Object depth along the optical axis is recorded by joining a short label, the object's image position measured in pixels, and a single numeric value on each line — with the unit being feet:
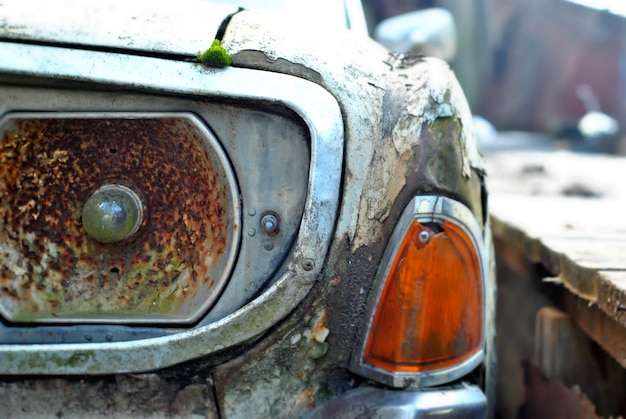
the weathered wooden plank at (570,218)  3.22
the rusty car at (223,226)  2.69
